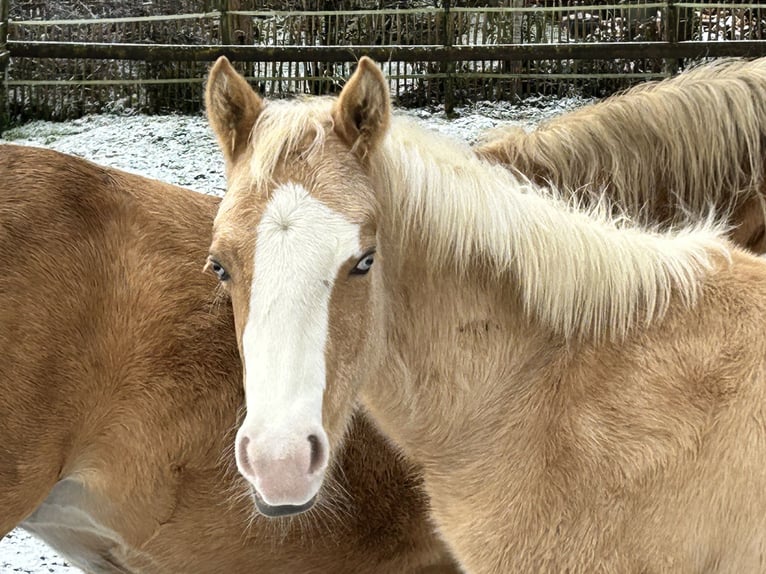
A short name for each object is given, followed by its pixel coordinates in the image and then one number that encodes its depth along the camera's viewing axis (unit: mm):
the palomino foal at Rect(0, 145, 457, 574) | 2781
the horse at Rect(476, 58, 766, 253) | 3486
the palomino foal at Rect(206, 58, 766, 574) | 2043
